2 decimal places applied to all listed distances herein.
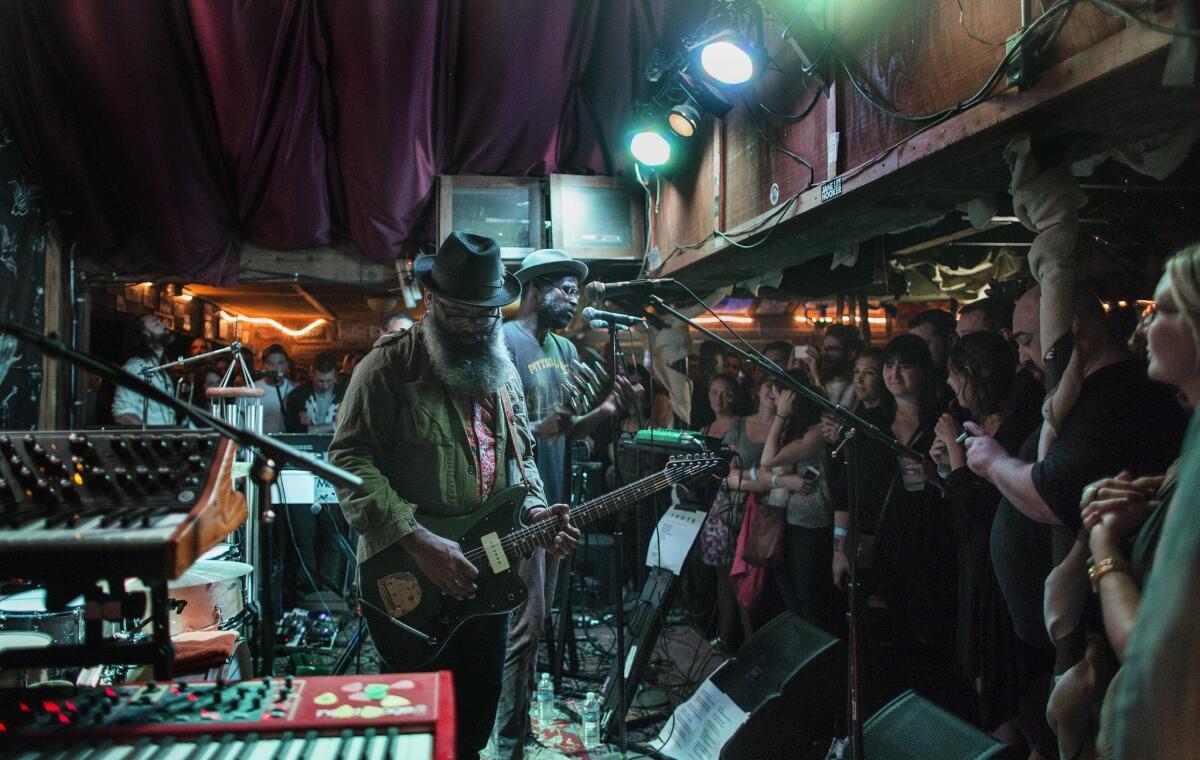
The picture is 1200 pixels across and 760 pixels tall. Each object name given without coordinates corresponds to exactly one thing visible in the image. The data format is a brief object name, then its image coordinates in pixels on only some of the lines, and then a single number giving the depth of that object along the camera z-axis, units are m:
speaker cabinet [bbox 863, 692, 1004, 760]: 2.47
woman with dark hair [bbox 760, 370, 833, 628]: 4.16
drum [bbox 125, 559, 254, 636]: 3.52
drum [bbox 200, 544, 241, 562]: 4.32
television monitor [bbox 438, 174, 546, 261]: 6.30
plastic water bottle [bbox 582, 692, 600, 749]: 3.84
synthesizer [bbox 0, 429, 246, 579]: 1.22
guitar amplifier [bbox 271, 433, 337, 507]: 5.45
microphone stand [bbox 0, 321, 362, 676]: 1.27
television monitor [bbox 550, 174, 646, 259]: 6.37
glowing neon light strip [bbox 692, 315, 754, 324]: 7.31
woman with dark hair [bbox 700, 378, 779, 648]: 4.75
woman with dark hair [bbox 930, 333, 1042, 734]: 2.93
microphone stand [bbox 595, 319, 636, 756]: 2.96
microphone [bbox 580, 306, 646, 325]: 3.00
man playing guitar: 2.64
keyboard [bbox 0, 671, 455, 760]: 1.29
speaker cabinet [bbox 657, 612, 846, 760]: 3.07
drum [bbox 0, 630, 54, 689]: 2.47
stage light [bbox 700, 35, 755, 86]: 3.83
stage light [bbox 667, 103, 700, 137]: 4.70
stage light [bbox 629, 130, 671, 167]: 5.20
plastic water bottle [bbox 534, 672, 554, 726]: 4.11
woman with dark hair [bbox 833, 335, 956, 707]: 3.45
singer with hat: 3.27
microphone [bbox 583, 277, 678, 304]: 2.91
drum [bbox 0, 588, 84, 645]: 3.03
